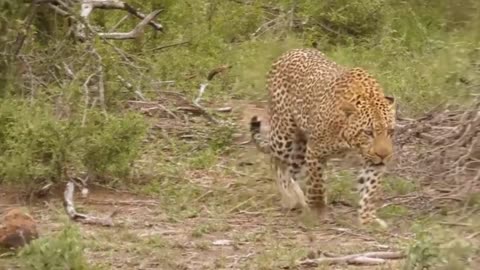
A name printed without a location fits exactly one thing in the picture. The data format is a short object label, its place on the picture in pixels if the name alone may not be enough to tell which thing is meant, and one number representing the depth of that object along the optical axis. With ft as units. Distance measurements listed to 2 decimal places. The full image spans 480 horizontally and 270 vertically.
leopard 54.29
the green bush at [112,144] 58.34
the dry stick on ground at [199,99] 72.03
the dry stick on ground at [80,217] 53.83
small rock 47.62
